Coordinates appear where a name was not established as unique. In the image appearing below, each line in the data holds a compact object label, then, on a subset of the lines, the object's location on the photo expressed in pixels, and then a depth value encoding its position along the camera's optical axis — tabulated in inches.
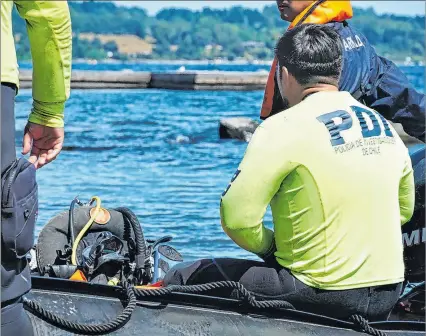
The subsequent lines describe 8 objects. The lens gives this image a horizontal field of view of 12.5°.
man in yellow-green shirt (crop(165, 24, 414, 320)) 286.3
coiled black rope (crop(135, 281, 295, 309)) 294.8
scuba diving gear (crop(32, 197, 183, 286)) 348.8
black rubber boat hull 292.4
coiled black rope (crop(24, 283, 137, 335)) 286.3
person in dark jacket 414.1
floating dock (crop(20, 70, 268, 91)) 3266.8
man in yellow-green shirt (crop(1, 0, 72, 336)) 232.0
